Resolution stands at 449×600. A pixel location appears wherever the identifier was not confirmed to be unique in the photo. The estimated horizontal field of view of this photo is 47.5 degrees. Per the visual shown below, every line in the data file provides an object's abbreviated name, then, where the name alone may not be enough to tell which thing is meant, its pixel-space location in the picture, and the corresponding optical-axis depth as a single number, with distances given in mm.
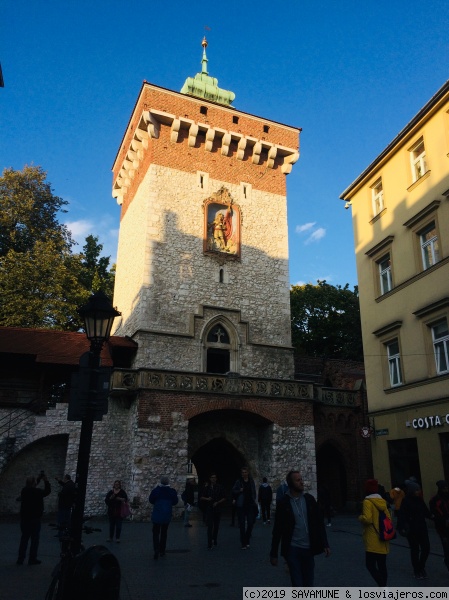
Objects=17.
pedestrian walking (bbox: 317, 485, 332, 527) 17573
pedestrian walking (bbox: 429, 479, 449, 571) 8320
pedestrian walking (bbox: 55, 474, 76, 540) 12188
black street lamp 6215
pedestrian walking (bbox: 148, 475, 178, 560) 10219
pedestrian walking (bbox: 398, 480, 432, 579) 8469
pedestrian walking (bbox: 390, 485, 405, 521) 12188
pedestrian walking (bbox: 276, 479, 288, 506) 11875
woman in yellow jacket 6480
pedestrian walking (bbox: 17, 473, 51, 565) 9369
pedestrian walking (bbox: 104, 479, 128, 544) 11867
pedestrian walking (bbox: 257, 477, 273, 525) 17250
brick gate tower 20266
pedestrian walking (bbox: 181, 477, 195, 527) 15473
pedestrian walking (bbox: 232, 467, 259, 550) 11609
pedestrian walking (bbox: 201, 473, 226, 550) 11828
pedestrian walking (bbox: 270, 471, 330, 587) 5539
